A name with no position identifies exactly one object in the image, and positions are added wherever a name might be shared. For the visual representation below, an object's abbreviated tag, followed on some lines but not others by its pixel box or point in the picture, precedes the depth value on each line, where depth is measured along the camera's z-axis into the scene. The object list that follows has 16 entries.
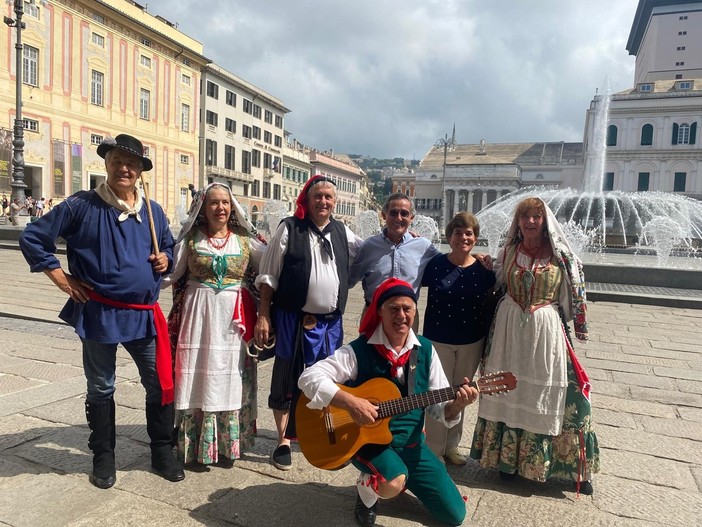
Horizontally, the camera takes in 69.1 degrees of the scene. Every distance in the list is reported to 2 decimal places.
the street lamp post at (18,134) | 17.48
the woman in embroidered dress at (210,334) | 3.07
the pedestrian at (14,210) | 19.59
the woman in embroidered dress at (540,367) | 2.94
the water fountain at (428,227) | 19.00
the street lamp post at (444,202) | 72.94
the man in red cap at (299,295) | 3.14
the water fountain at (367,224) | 19.64
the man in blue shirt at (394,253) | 3.38
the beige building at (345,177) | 71.82
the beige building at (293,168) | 60.16
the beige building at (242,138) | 44.19
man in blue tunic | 2.75
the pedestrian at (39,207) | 25.12
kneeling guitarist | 2.47
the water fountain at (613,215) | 21.09
